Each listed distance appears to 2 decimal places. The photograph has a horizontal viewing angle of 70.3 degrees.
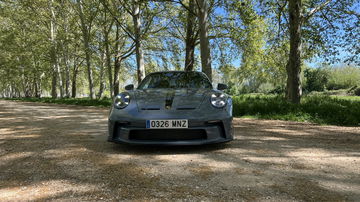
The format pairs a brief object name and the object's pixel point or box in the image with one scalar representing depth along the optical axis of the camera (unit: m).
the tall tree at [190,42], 14.17
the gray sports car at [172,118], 3.15
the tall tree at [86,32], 17.30
